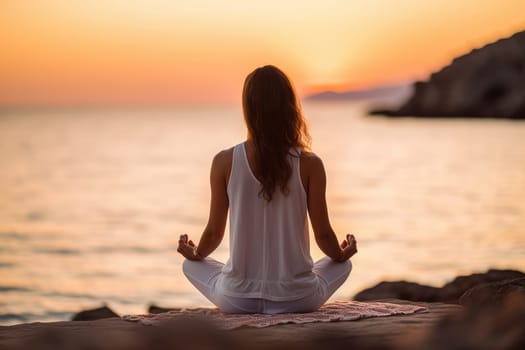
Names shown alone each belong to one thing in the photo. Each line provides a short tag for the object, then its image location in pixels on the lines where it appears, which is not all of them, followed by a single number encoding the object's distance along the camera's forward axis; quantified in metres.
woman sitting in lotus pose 5.05
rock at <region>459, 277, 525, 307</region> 5.27
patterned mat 4.81
